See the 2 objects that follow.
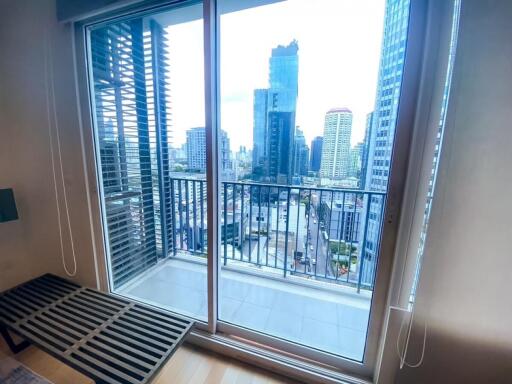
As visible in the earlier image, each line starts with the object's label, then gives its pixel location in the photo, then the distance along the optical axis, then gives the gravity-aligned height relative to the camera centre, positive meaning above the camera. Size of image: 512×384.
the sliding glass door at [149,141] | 1.52 +0.13
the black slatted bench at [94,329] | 0.97 -0.95
